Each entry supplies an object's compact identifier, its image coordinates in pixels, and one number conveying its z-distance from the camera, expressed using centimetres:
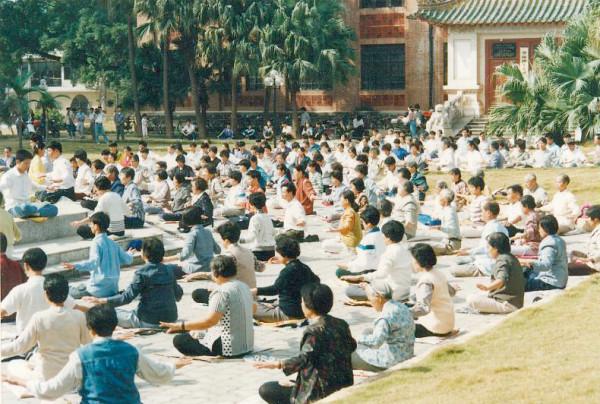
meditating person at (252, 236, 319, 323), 1146
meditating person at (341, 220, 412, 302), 1209
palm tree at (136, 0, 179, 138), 4394
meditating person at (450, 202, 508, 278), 1451
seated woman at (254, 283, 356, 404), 841
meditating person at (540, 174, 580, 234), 1858
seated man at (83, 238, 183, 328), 1134
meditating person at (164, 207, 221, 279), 1448
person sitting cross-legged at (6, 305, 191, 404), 748
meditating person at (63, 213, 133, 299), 1255
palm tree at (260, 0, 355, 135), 4278
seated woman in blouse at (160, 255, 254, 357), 1014
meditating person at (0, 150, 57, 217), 1695
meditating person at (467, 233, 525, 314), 1203
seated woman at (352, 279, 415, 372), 942
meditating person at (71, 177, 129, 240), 1648
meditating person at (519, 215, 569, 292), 1309
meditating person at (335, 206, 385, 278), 1371
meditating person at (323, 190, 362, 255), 1572
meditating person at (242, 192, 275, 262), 1566
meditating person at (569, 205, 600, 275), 1445
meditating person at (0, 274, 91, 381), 873
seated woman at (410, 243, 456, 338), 1087
